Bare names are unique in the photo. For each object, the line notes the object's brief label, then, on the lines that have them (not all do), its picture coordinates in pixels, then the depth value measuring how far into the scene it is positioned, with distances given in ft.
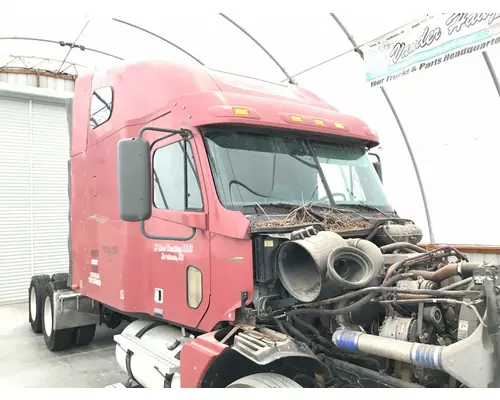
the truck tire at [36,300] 25.64
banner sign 22.70
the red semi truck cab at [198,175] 12.22
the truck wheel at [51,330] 22.47
